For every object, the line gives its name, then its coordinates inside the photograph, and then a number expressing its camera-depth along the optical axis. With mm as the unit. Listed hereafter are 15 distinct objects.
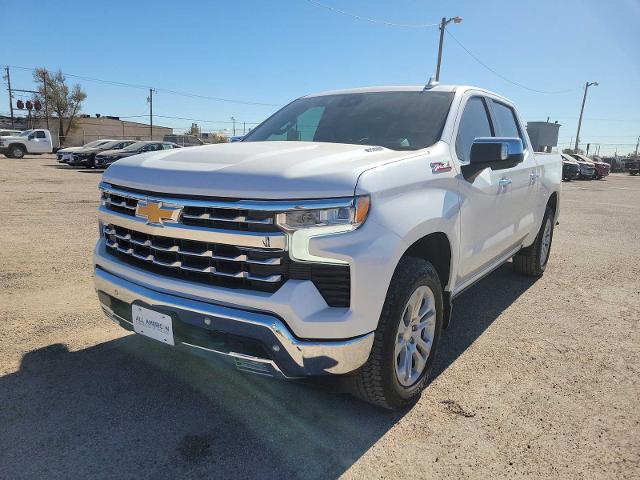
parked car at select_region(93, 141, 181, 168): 21375
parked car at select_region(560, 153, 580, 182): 28733
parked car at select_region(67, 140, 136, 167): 22781
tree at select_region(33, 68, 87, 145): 57281
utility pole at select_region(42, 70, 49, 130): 56656
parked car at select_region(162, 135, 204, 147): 40594
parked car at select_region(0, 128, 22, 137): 29841
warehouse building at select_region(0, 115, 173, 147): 58709
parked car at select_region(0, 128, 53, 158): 28078
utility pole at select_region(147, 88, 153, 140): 65412
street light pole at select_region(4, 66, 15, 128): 55919
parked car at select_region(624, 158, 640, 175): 42188
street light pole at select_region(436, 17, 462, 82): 22578
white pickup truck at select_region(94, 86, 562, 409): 2230
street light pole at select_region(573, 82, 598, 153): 51531
